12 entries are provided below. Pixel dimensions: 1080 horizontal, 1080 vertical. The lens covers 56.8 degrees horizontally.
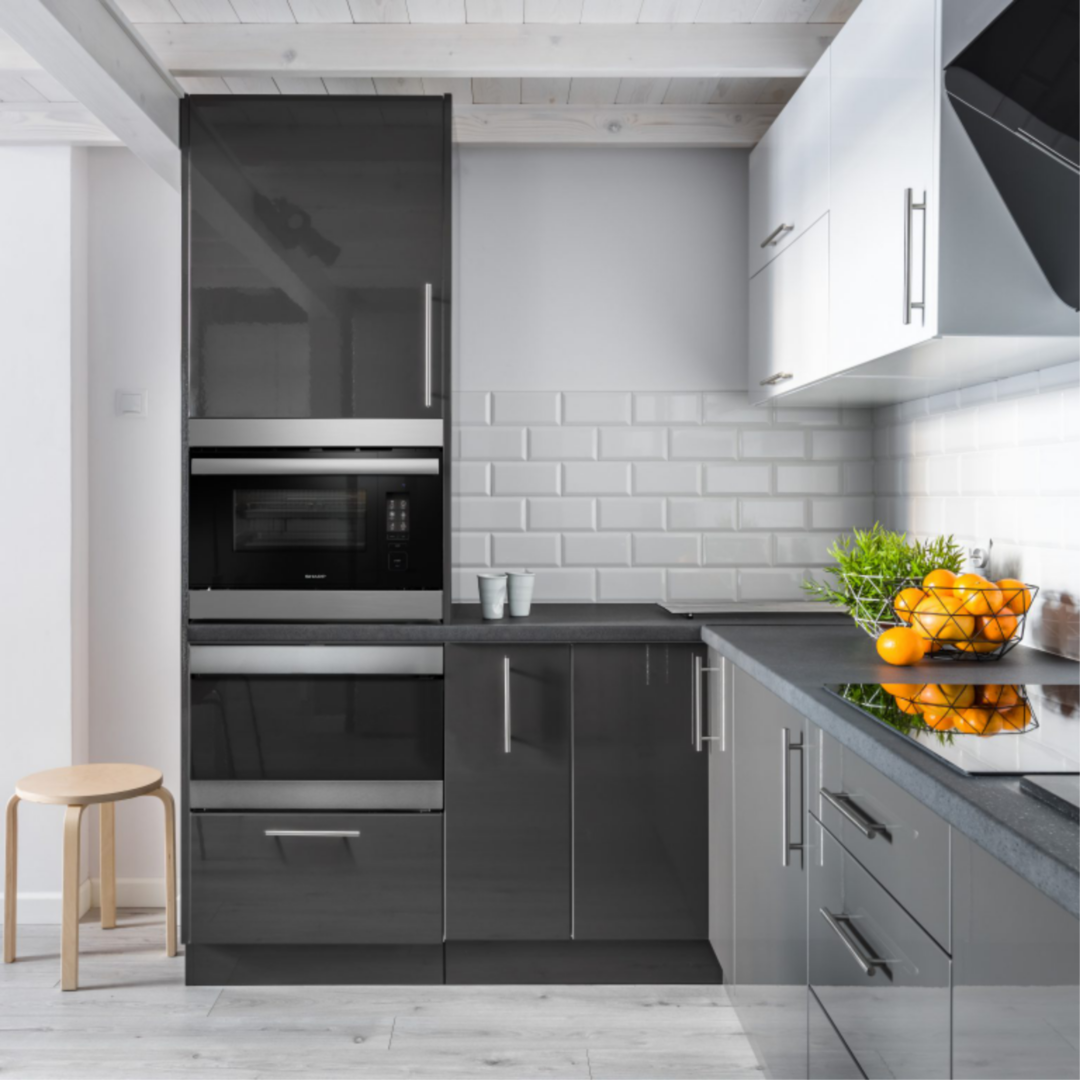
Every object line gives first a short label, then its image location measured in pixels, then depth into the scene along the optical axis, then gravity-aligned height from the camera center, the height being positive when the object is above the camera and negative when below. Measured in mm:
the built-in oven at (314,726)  2605 -512
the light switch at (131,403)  3125 +399
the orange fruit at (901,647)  1896 -219
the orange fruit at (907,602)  2059 -147
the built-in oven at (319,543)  2648 -33
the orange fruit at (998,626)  1967 -187
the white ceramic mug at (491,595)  2695 -173
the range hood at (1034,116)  1425 +643
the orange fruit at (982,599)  1964 -132
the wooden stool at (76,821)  2547 -781
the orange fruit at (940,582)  1992 -103
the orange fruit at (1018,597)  1974 -130
